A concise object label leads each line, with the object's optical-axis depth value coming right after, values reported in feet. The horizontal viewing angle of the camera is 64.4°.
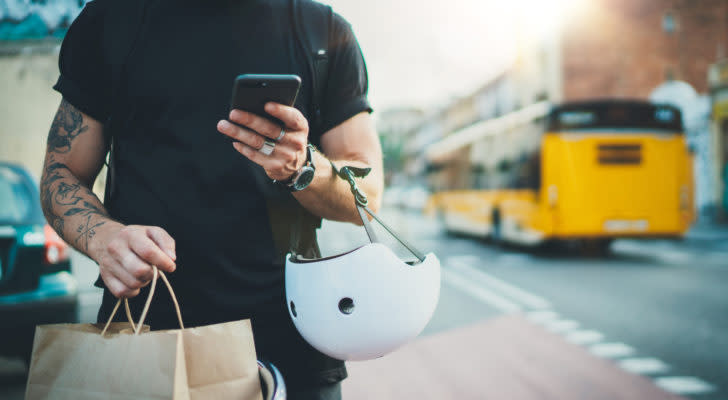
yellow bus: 37.29
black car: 12.42
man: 4.10
